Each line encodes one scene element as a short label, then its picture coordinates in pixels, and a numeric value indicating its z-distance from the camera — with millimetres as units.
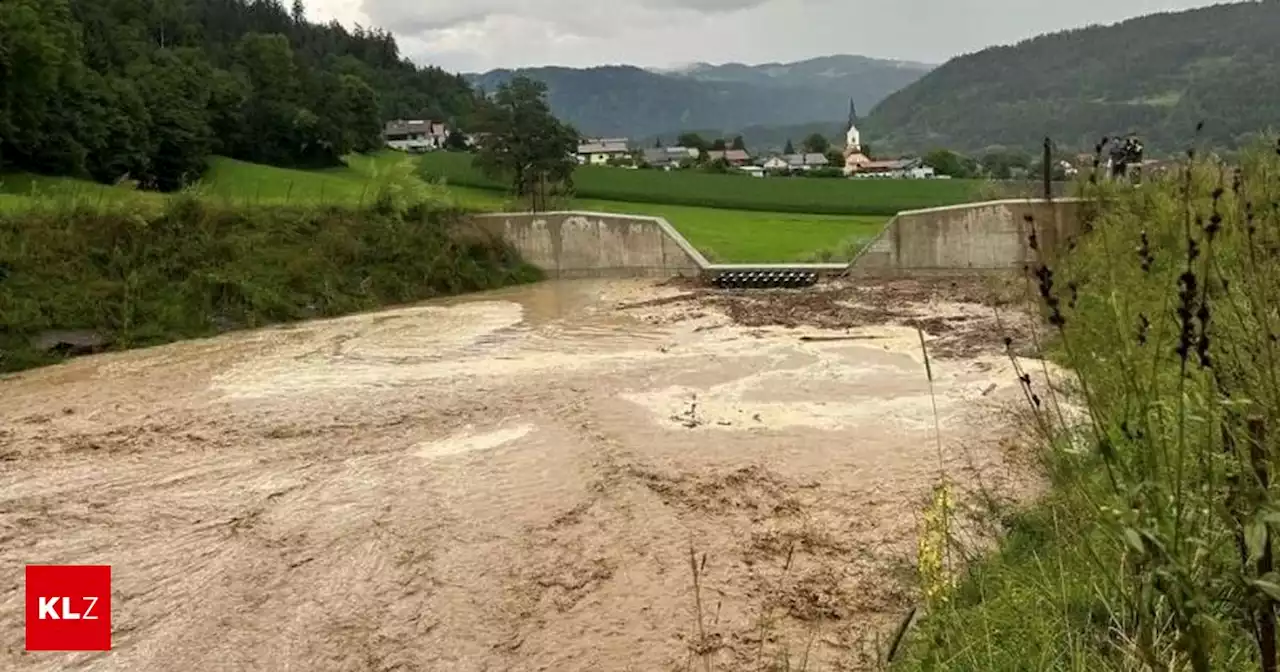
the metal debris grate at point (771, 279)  17375
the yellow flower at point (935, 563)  3764
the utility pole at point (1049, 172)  16219
